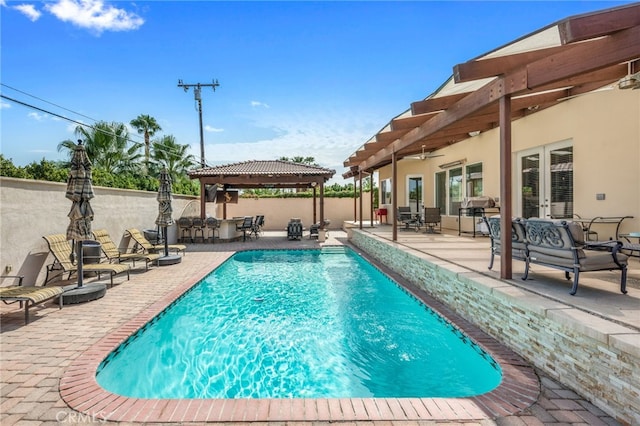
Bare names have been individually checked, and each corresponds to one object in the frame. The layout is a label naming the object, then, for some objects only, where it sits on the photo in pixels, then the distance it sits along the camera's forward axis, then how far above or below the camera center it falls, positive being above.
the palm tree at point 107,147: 19.40 +3.72
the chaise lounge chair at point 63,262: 6.58 -1.12
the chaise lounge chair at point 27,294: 4.45 -1.19
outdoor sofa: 3.78 -0.58
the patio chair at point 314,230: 16.41 -1.21
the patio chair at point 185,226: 15.07 -0.86
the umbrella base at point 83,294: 5.52 -1.45
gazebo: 15.31 +1.47
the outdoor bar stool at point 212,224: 15.24 -0.78
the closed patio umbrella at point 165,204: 9.45 +0.11
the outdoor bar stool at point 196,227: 15.16 -0.91
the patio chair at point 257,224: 16.44 -0.93
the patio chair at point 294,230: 15.68 -1.14
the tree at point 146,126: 23.08 +5.80
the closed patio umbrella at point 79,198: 5.54 +0.18
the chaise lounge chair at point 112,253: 8.27 -1.13
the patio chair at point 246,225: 15.68 -0.87
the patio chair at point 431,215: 12.12 -0.39
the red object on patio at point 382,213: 18.03 -0.43
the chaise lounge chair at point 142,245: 10.24 -1.20
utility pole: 24.22 +8.74
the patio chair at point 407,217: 13.07 -0.52
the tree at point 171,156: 22.78 +3.72
